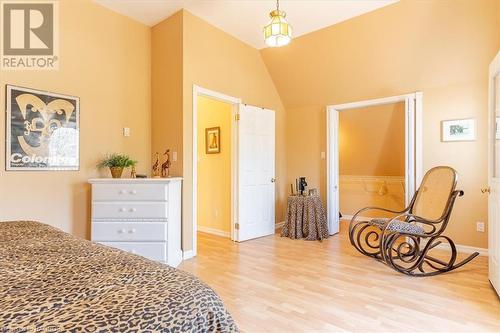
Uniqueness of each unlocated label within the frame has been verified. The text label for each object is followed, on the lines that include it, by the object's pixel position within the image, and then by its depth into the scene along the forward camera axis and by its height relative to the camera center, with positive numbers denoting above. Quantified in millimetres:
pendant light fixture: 2365 +1156
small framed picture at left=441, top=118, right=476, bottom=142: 3422 +447
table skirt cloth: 4195 -799
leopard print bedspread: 662 -353
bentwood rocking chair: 2766 -610
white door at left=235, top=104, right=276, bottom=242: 4141 -110
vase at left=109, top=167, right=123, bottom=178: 3127 -53
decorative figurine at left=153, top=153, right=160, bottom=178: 3578 -11
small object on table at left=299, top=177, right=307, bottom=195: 4535 -305
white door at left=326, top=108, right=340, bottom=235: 4566 +33
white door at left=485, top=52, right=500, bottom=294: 2262 -77
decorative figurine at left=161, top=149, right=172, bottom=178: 3452 +2
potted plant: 3127 +24
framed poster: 2639 +360
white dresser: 2926 -514
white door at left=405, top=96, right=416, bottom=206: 3760 +239
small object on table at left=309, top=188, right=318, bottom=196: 4428 -408
